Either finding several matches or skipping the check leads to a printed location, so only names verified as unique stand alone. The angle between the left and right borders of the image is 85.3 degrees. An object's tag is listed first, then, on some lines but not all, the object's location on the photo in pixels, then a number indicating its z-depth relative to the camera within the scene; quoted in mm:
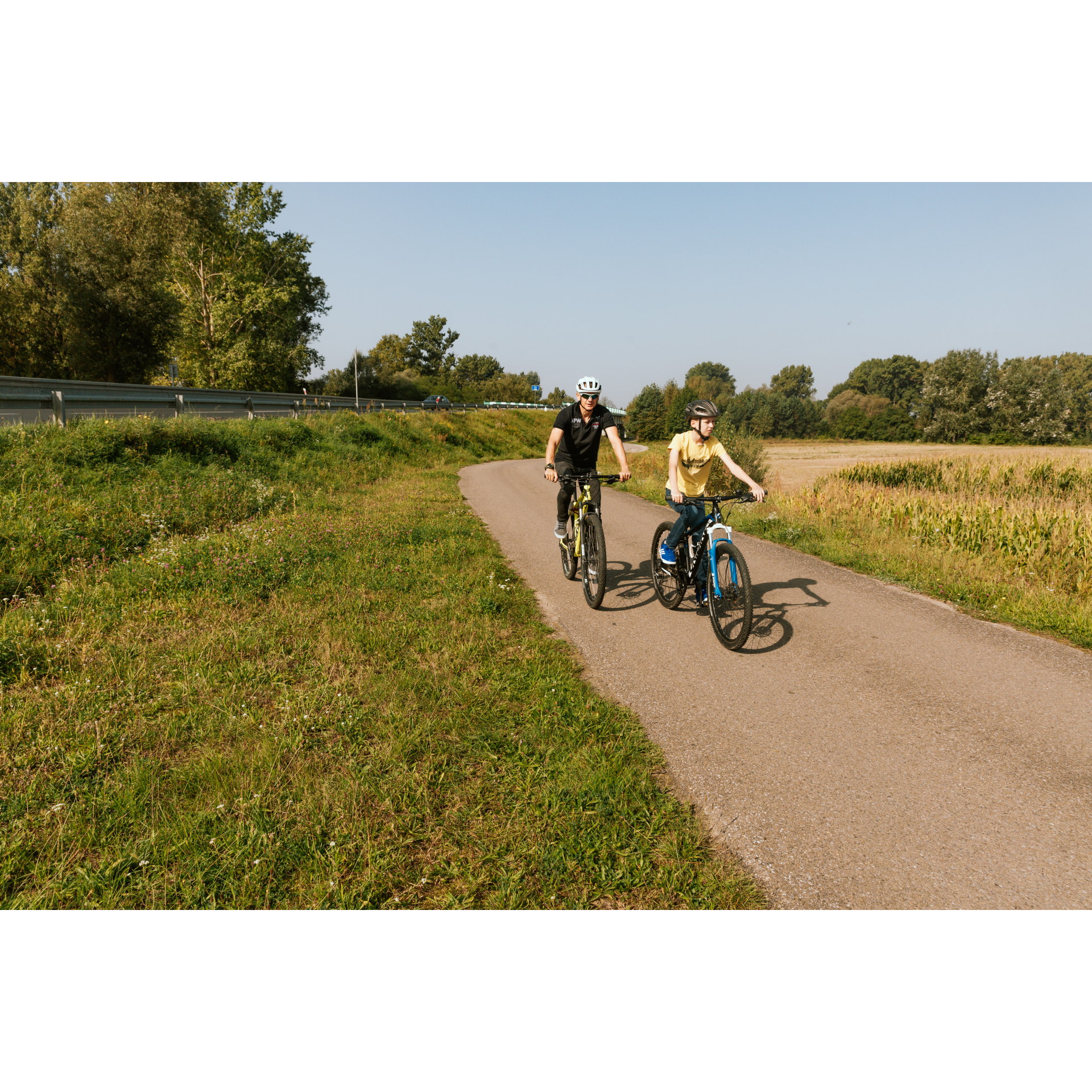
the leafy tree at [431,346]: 83812
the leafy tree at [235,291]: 28109
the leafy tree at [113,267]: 30594
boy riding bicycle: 5523
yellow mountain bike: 6254
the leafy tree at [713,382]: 102125
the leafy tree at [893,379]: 118325
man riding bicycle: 6570
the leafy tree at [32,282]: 32094
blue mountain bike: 5055
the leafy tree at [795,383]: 151125
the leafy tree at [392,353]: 80375
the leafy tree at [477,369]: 102750
